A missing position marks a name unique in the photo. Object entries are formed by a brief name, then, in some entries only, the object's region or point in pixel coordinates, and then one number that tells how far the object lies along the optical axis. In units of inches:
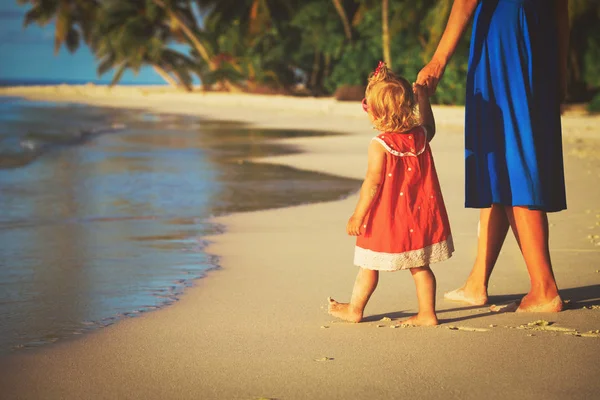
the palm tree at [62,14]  2185.5
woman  179.2
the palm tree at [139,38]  1828.2
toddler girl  167.9
